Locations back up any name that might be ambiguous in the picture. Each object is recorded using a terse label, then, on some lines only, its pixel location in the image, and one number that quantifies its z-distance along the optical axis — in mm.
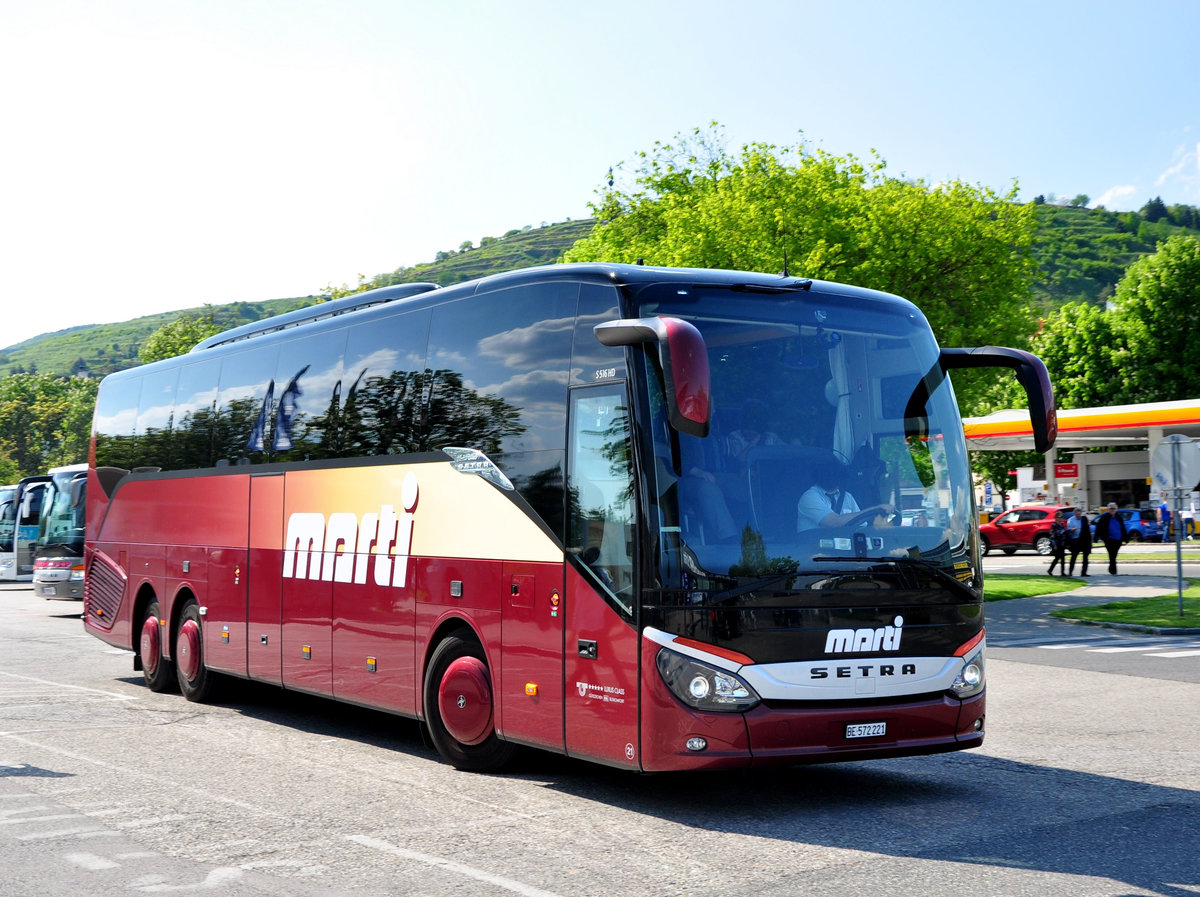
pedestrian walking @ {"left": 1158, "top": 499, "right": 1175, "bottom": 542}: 53469
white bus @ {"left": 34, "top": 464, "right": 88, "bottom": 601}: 28891
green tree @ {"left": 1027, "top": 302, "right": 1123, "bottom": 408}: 65688
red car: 49338
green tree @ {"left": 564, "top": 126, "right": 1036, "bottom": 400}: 28016
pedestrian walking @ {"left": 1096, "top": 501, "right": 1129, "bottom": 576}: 34594
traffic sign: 22219
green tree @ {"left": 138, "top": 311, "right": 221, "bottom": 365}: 74875
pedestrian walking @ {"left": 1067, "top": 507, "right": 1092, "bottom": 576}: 34719
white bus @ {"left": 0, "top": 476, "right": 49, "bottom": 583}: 41750
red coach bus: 7703
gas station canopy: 50938
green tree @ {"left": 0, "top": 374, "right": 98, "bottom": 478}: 117188
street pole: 22328
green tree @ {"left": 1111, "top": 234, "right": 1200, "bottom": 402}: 62312
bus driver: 7941
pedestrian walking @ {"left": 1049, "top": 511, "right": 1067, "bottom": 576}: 34906
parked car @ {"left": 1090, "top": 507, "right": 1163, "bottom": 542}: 53406
